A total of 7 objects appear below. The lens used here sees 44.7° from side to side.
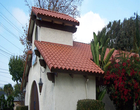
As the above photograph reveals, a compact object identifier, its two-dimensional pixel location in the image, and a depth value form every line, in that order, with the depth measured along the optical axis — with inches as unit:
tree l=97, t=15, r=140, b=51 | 1124.3
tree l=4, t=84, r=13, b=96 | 2099.3
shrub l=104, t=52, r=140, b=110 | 361.7
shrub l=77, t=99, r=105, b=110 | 305.1
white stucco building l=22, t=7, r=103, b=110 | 329.7
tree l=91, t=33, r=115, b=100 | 383.9
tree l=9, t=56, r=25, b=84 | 1109.7
